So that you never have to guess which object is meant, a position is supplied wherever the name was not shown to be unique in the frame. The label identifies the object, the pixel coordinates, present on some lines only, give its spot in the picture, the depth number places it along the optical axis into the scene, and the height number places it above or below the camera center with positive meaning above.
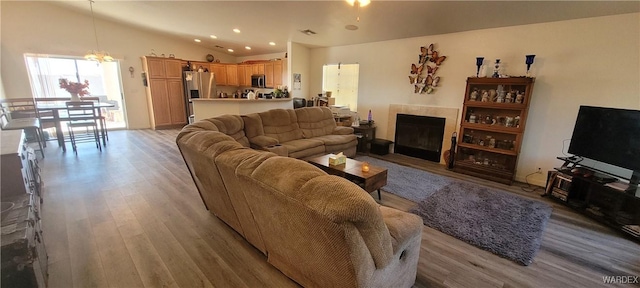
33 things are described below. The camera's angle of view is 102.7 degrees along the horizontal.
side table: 5.42 -0.86
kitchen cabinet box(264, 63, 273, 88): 7.38 +0.47
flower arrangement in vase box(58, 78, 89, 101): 5.02 -0.05
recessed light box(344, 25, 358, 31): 4.51 +1.17
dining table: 4.84 -0.58
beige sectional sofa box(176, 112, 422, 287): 1.09 -0.64
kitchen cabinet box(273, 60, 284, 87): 7.11 +0.52
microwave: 7.60 +0.30
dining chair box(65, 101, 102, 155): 4.89 -0.60
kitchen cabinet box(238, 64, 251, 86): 8.26 +0.50
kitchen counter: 4.85 -0.32
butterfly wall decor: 4.56 +0.48
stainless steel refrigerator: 7.52 +0.14
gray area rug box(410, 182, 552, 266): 2.28 -1.26
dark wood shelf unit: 3.68 -0.42
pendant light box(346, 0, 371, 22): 2.43 +0.87
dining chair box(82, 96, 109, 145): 5.35 -0.82
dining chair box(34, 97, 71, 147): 5.04 -0.62
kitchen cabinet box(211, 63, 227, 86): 8.21 +0.55
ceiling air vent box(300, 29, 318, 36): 5.00 +1.19
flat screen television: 2.64 -0.38
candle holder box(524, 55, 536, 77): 3.44 +0.52
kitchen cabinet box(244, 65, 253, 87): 8.06 +0.53
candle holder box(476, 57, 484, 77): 3.83 +0.54
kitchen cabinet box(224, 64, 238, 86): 8.41 +0.59
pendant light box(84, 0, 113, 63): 5.37 +0.65
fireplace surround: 4.59 -0.31
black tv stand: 2.52 -1.02
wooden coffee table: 2.88 -0.91
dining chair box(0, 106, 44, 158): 4.11 -0.65
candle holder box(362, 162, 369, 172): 3.04 -0.87
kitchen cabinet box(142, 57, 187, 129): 7.12 -0.11
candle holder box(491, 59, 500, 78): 3.78 +0.42
